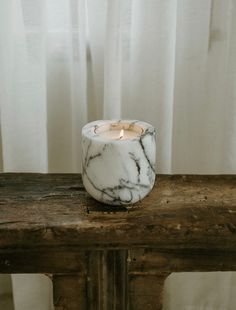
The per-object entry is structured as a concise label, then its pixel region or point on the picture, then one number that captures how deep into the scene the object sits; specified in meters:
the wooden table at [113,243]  0.67
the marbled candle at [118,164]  0.67
